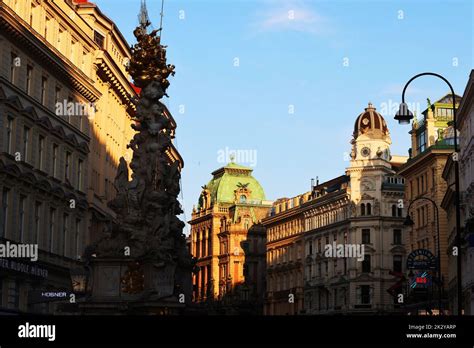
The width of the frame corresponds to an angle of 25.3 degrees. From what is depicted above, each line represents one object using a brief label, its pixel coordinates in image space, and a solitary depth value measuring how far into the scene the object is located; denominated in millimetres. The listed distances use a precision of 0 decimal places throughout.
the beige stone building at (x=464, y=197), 77500
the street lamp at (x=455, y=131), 39031
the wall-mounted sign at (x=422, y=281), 60844
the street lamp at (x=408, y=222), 55428
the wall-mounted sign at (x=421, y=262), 54047
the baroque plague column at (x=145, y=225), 35938
